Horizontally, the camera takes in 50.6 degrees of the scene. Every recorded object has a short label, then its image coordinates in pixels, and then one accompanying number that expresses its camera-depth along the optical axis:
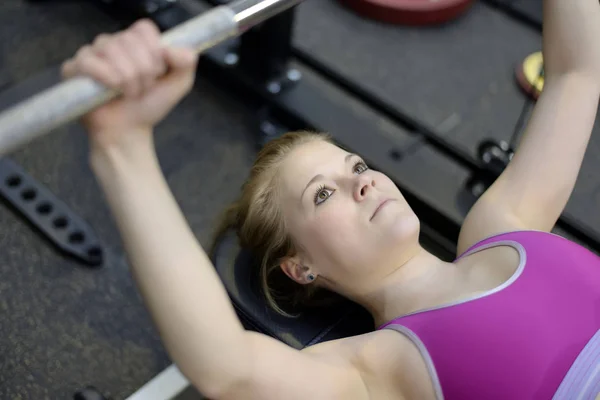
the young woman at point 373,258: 0.72
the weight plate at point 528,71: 2.16
